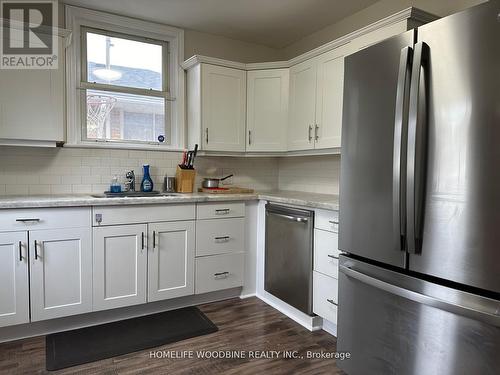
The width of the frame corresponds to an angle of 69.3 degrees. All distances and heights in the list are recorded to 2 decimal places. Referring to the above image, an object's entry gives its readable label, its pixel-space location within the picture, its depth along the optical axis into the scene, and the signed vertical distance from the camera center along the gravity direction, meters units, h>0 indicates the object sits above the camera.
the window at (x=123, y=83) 2.99 +0.79
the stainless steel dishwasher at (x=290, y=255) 2.52 -0.61
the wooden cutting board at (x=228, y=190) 3.24 -0.16
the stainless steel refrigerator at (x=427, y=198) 1.25 -0.09
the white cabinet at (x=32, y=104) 2.44 +0.46
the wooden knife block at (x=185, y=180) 3.17 -0.07
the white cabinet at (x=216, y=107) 3.16 +0.59
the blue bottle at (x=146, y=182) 3.13 -0.09
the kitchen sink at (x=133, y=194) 2.88 -0.18
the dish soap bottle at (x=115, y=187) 3.00 -0.13
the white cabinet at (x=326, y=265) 2.32 -0.60
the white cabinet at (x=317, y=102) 2.71 +0.59
